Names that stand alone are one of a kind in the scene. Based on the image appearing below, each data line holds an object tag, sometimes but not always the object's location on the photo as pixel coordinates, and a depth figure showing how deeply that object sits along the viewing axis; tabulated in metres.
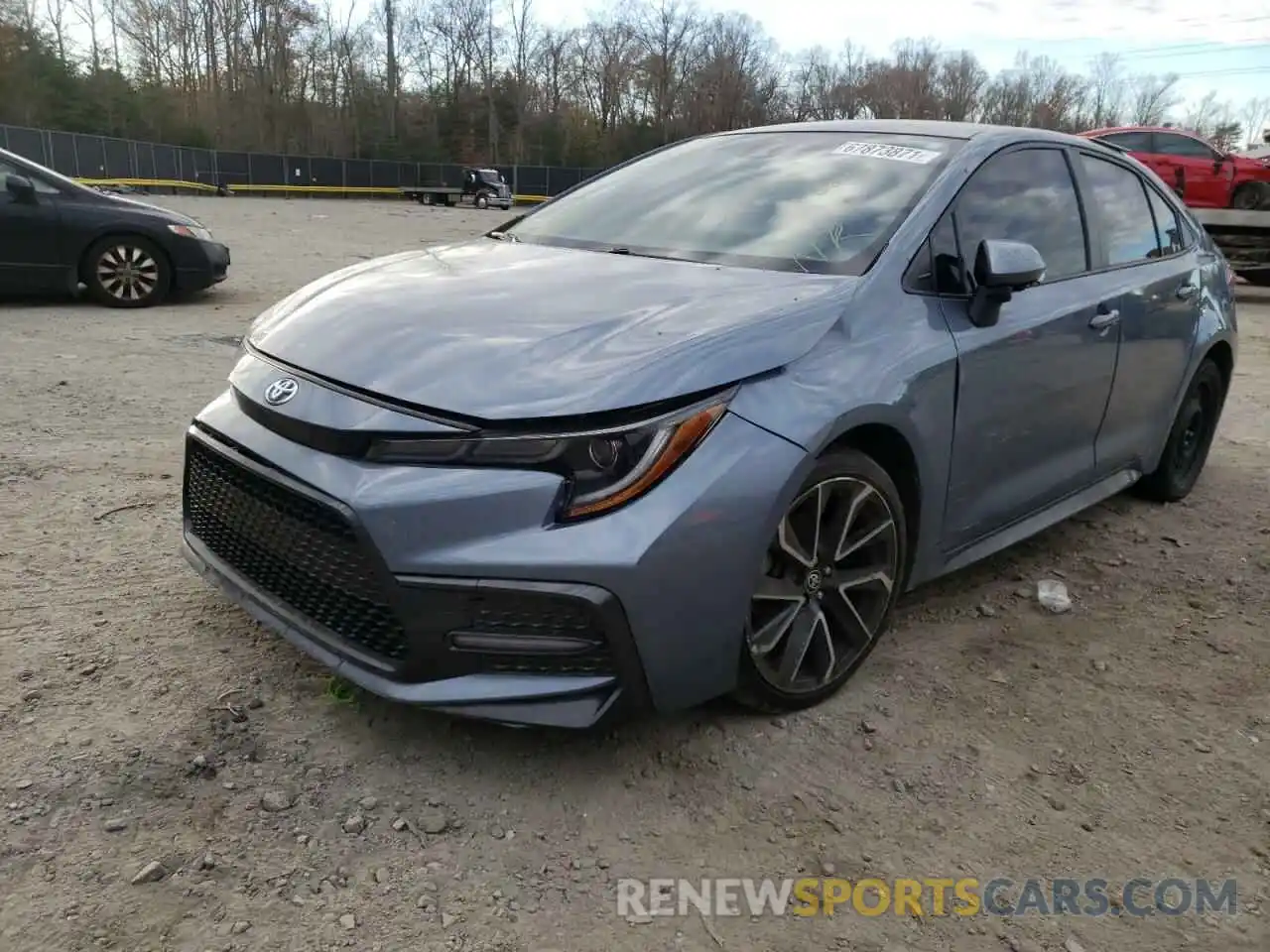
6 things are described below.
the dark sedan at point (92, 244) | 8.31
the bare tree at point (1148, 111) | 82.31
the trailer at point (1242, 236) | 13.55
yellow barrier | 42.81
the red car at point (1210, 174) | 16.27
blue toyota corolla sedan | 2.22
